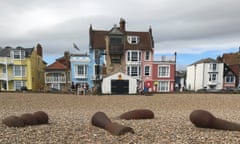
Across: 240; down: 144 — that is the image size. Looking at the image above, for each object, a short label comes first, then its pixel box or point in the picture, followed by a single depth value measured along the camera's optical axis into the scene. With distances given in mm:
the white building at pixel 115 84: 25312
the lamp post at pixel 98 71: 27003
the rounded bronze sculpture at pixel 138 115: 7633
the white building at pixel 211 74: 39662
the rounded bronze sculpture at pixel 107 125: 5089
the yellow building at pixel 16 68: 32969
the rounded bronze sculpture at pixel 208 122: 5699
